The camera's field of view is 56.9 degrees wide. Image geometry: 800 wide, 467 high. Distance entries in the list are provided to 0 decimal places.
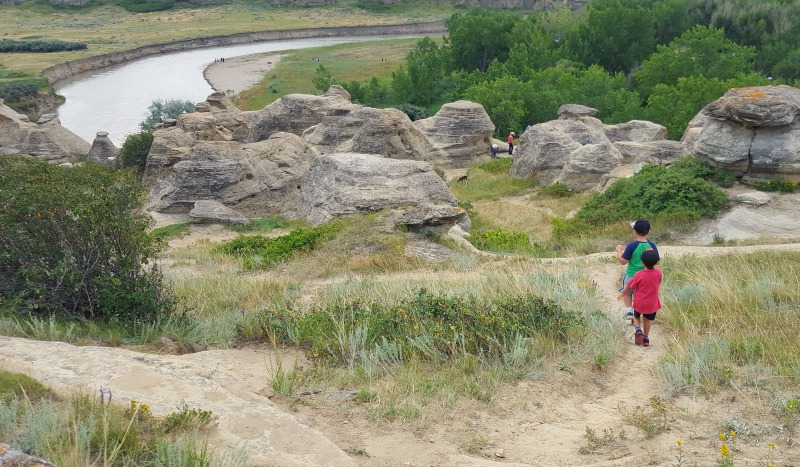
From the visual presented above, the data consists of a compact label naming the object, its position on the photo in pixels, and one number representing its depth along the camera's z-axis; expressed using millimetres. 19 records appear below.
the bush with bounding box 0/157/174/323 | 9609
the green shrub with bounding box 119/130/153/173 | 33219
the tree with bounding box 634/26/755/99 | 51438
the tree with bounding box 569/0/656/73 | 62438
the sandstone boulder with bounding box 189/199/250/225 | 24297
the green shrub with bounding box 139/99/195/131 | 50031
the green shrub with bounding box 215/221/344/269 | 16516
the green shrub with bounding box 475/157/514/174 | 35000
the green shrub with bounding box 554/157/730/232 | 20156
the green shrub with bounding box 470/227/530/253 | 18781
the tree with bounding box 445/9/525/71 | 66688
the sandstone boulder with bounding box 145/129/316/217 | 26078
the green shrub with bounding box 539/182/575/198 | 28969
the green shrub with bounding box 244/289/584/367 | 8367
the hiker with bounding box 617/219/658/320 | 9891
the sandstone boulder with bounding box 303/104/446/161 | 28906
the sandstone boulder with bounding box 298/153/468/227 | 21781
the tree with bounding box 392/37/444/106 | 56938
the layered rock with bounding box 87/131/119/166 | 37688
